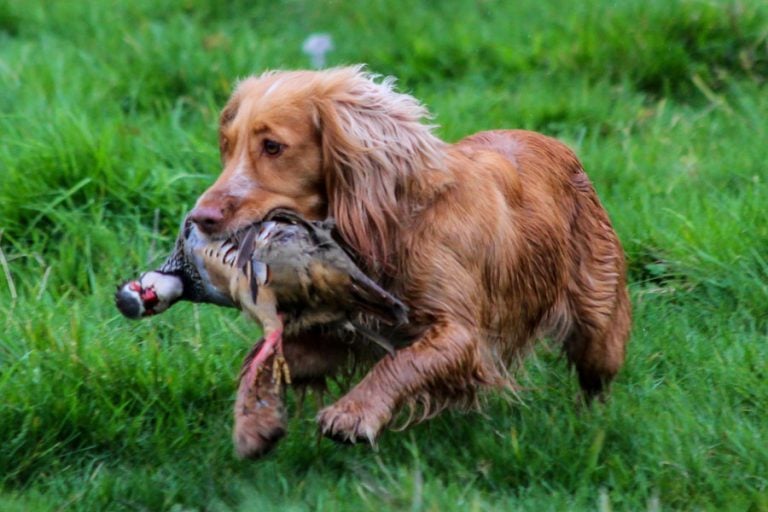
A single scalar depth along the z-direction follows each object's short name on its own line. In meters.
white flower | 15.42
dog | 8.28
